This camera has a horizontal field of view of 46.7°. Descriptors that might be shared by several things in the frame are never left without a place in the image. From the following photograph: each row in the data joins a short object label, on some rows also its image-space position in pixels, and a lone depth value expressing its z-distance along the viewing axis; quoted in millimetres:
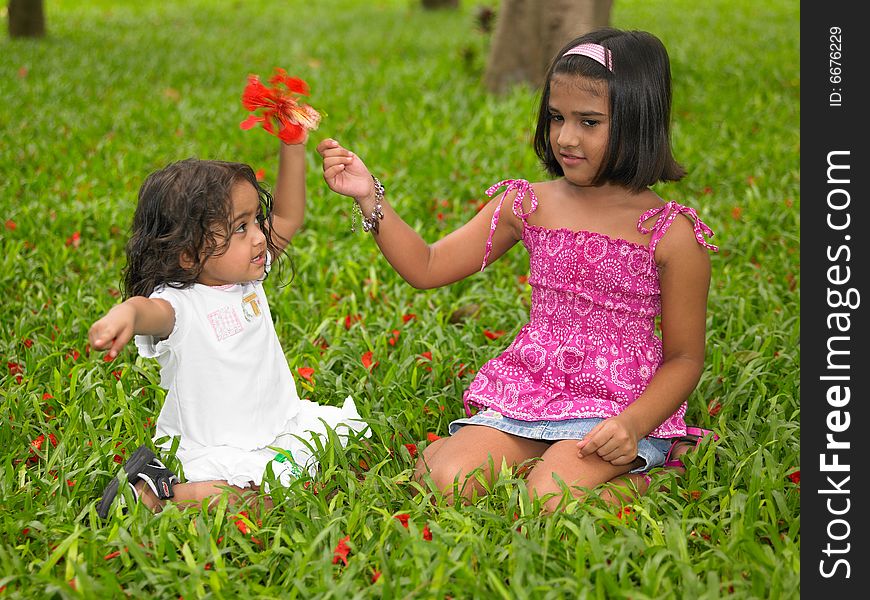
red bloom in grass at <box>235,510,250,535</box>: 2476
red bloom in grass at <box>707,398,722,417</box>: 3206
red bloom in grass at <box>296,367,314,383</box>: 3314
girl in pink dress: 2662
